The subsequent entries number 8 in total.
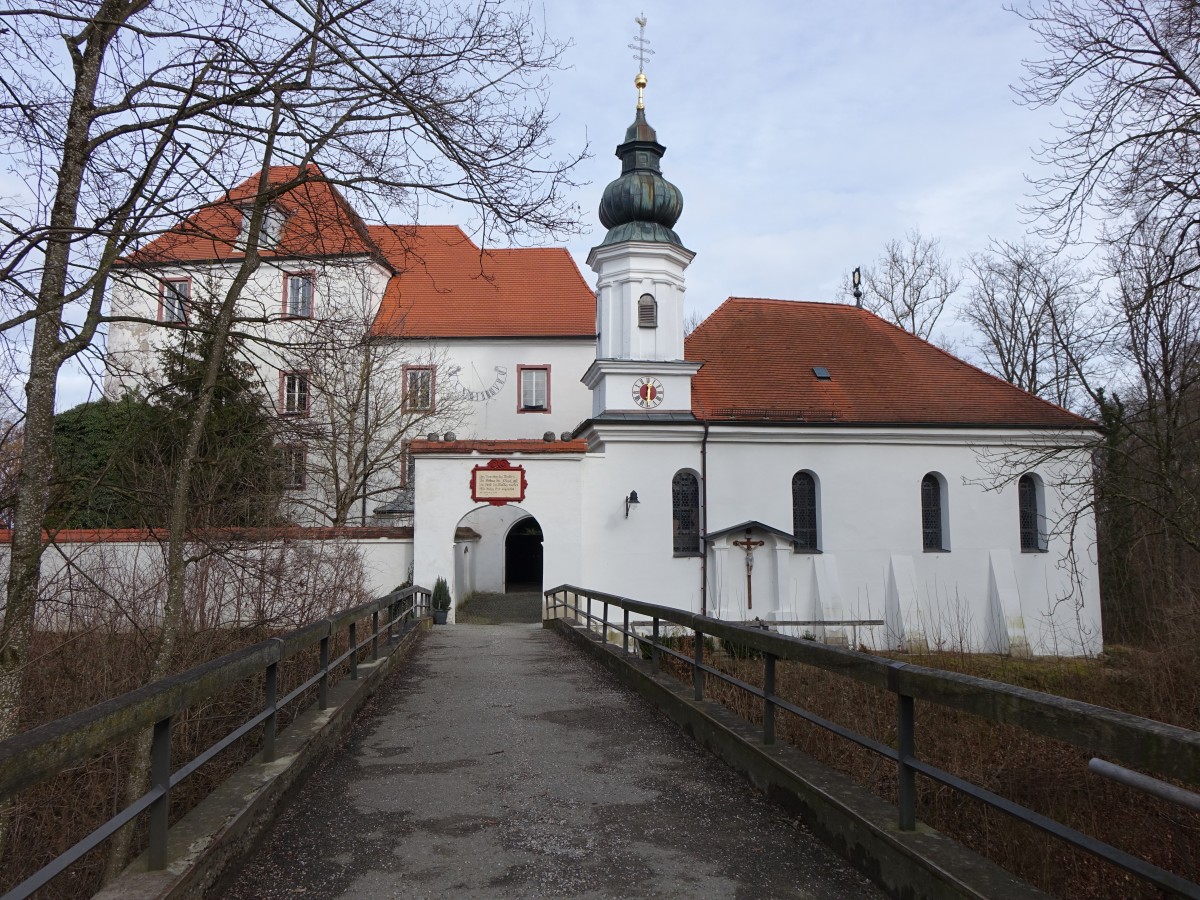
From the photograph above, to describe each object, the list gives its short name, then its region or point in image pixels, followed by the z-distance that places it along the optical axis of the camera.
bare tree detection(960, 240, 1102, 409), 35.41
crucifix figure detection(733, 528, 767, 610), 24.59
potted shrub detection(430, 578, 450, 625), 21.22
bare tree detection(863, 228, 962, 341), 41.56
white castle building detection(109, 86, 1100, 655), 23.05
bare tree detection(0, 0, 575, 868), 6.41
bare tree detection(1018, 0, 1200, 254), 10.40
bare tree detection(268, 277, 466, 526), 27.94
